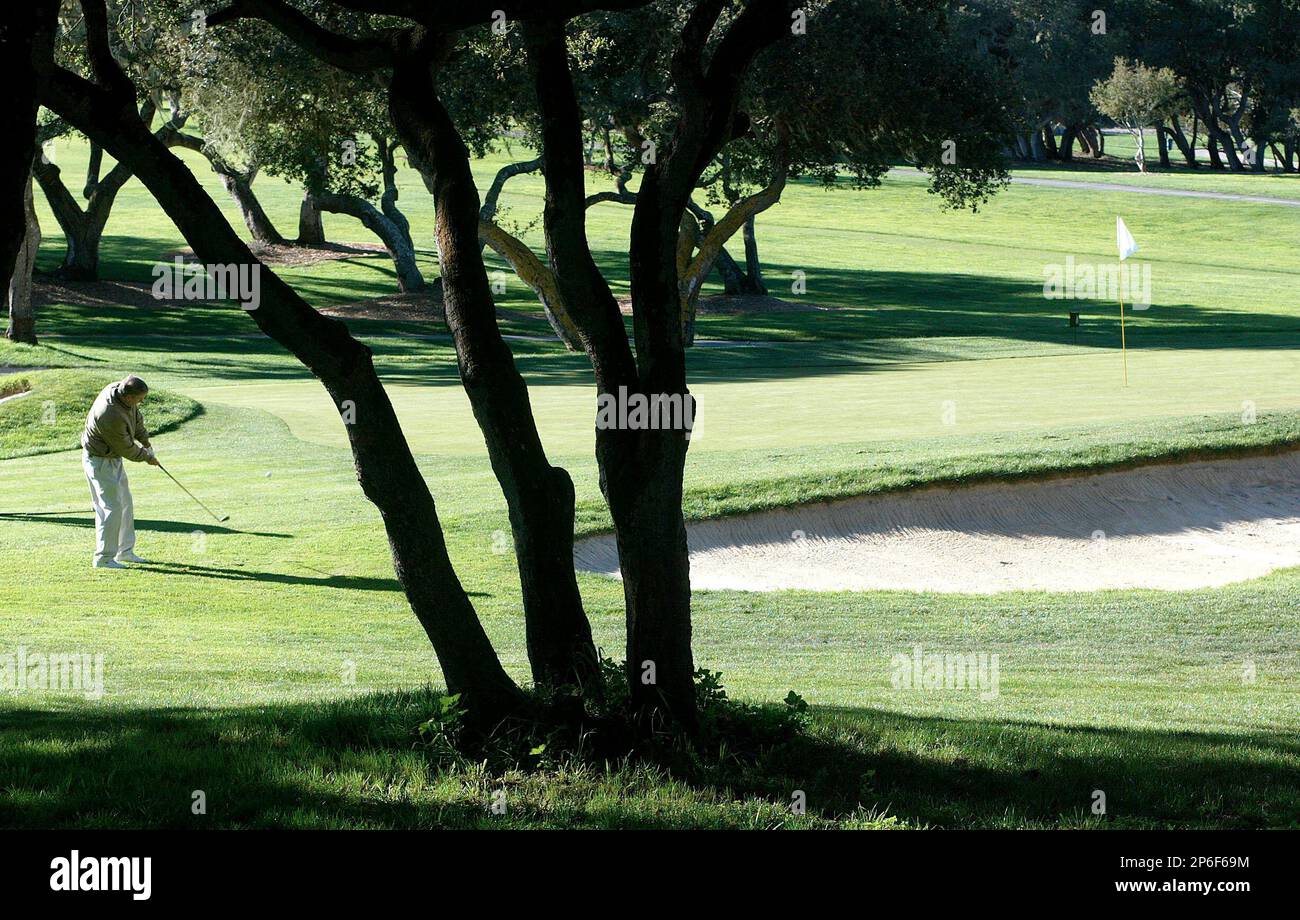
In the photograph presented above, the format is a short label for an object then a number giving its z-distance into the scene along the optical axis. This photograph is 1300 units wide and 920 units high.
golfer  27.70
